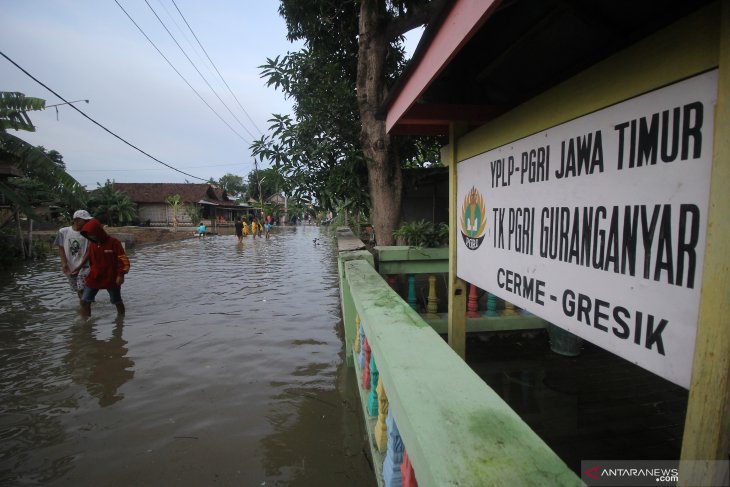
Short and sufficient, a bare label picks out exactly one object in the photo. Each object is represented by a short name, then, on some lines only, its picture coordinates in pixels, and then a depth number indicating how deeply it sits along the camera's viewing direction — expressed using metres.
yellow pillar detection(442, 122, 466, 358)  2.83
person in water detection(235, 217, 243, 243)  20.43
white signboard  1.05
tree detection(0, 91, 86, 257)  6.53
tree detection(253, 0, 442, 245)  5.55
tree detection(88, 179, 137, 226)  28.52
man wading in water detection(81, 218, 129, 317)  5.08
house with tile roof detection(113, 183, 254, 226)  36.73
